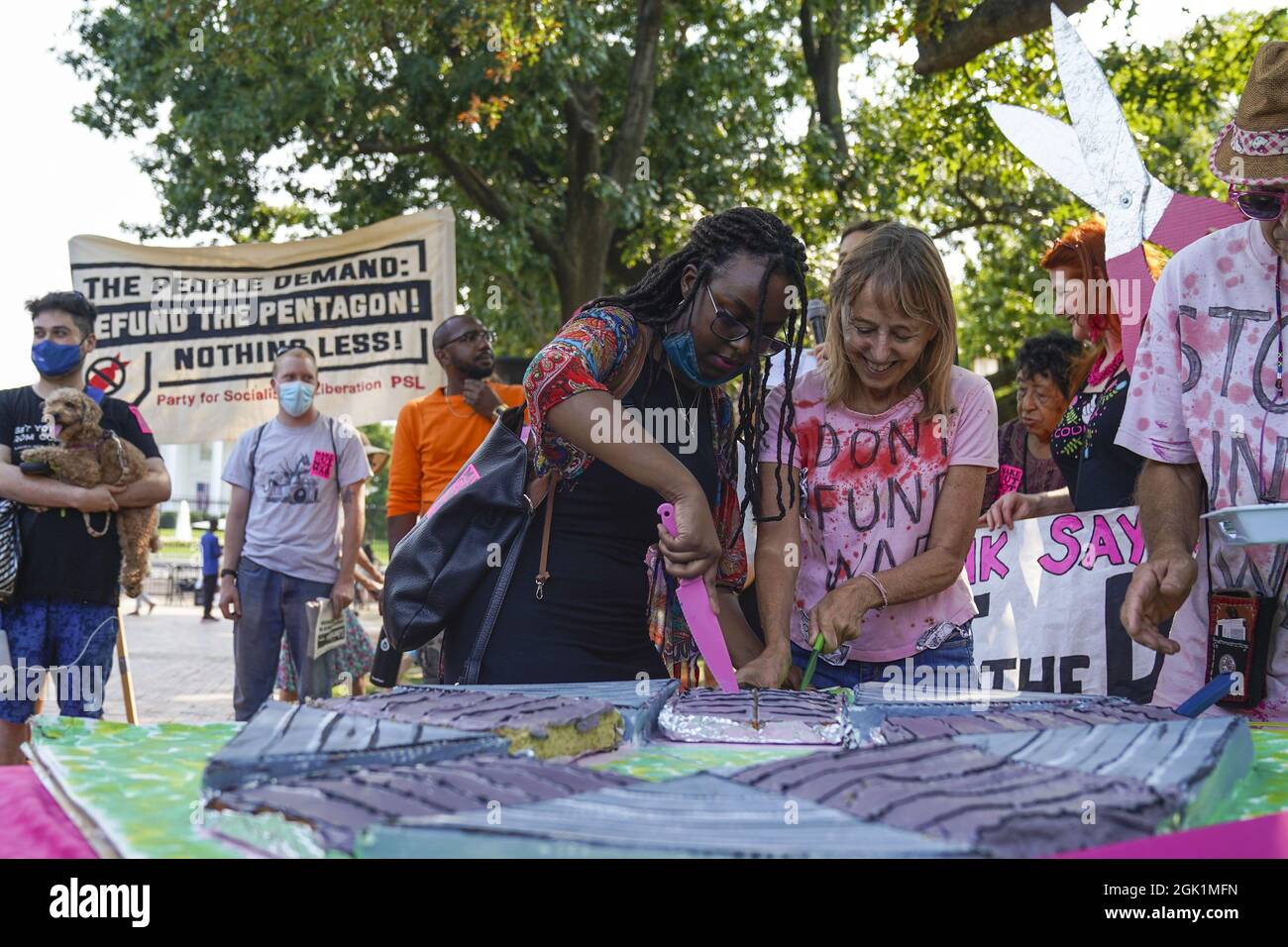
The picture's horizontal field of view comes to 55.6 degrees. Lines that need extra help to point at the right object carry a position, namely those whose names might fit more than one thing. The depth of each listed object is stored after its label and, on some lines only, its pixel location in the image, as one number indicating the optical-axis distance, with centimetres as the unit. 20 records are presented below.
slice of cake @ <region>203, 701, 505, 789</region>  136
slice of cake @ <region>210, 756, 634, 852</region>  120
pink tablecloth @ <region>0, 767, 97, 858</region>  129
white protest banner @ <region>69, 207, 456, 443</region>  820
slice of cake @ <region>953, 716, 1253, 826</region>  139
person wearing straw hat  230
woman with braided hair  244
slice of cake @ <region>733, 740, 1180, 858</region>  121
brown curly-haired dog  482
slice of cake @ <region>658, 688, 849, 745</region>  186
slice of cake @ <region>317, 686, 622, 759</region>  166
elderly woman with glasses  506
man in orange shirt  614
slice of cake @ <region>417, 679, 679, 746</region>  187
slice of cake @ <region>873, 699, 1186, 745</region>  171
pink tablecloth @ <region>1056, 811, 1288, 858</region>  125
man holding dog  472
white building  5256
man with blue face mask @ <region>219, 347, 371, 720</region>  598
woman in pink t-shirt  262
